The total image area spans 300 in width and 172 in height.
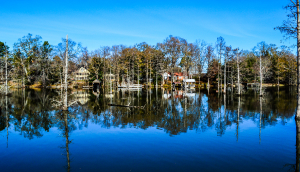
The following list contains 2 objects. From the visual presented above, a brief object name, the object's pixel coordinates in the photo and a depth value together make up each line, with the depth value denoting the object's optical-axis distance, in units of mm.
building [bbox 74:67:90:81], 96700
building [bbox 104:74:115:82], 72775
